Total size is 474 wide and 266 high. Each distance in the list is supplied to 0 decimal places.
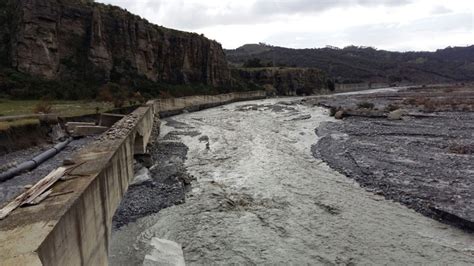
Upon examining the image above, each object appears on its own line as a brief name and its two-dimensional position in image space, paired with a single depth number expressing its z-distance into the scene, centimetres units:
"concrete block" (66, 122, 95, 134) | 2874
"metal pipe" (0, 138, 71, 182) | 1750
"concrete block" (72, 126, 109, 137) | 2853
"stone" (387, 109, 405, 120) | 4038
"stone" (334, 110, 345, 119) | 4551
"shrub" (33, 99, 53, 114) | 2973
